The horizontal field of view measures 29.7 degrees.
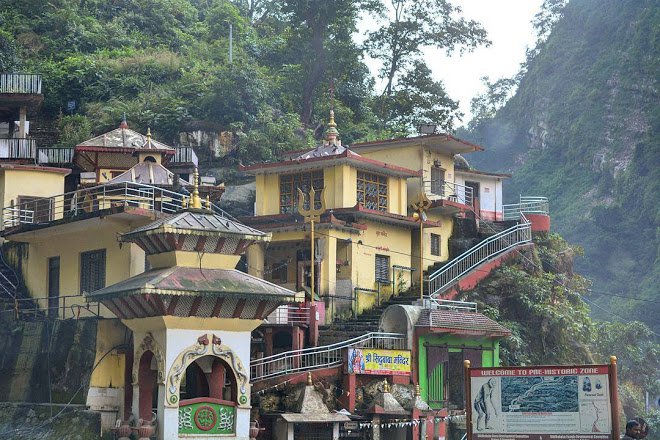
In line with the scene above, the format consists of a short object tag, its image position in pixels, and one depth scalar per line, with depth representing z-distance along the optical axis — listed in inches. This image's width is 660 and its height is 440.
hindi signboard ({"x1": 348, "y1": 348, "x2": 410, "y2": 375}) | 1486.2
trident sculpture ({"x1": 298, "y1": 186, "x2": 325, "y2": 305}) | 1605.6
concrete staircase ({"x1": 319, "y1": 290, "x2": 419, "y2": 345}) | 1594.5
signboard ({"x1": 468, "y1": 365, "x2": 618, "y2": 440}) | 1046.4
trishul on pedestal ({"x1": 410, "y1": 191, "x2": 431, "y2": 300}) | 1649.9
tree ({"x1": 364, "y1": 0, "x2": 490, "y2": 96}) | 2657.5
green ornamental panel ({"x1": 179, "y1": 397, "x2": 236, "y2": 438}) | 1226.0
